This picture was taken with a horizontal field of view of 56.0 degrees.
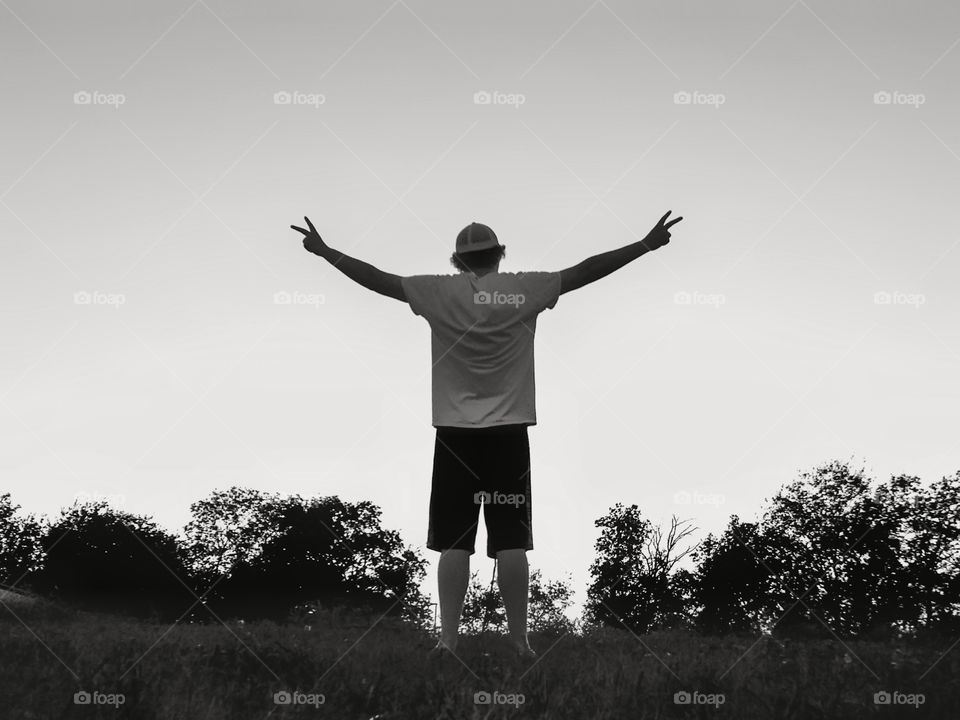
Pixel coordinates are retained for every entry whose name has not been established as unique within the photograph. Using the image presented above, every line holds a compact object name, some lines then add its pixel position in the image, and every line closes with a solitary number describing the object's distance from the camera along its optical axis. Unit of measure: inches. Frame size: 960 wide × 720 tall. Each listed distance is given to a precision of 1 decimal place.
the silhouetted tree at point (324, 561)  1419.8
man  255.4
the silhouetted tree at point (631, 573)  1100.5
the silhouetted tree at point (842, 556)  1311.5
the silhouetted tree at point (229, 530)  1558.8
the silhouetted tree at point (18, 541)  1804.9
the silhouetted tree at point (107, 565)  1640.0
